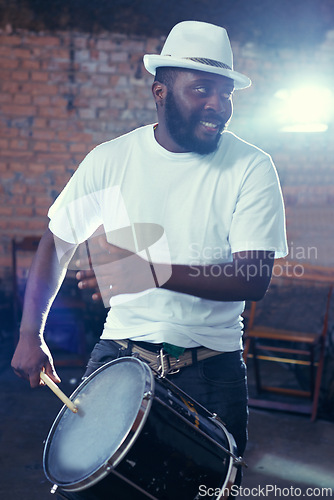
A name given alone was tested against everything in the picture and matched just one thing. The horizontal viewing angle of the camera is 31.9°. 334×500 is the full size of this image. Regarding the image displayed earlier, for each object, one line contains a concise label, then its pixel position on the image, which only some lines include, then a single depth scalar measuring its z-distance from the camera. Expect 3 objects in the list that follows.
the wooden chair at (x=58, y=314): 5.77
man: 1.99
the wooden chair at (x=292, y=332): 4.76
